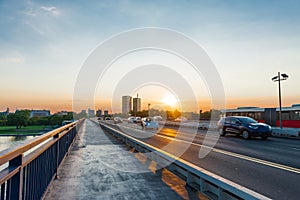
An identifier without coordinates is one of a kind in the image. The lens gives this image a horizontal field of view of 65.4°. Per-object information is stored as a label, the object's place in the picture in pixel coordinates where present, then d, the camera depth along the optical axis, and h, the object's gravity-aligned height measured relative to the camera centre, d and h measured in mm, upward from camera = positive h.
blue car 18109 -1299
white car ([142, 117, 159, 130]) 30969 -1816
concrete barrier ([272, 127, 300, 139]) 20672 -1922
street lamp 25547 +3855
